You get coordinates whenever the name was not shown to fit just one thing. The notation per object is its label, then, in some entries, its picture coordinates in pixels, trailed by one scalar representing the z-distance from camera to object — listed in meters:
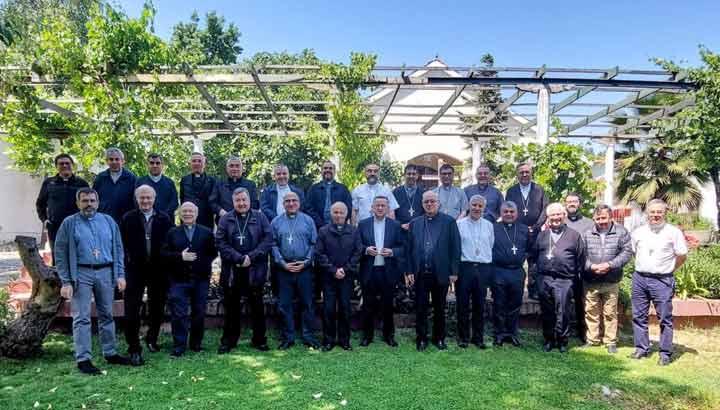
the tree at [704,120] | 6.77
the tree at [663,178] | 10.67
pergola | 7.59
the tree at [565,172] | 6.41
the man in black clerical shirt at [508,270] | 5.32
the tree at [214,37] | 24.00
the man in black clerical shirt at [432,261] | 5.13
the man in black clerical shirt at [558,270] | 5.16
